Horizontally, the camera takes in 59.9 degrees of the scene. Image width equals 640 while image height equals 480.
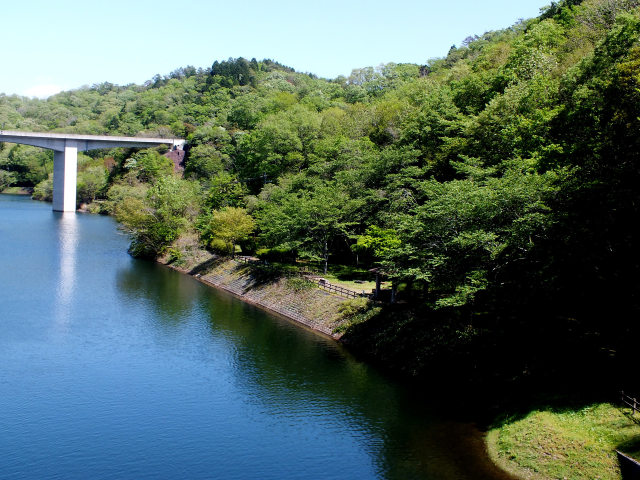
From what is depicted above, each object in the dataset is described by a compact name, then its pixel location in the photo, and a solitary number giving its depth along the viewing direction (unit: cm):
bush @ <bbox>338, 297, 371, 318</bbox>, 3981
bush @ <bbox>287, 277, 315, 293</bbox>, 4647
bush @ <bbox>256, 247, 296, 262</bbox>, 5659
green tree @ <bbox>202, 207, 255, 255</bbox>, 5887
